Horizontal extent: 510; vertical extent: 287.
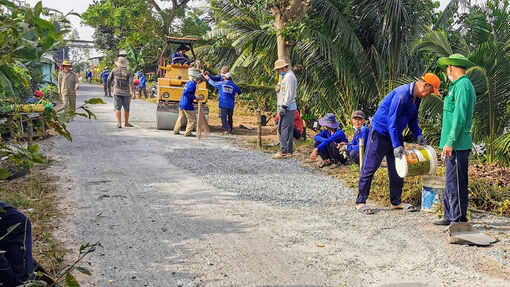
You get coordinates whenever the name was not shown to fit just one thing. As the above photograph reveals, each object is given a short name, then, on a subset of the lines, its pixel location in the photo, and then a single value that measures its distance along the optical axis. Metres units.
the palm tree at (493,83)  8.81
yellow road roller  14.05
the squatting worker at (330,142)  9.52
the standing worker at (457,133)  5.64
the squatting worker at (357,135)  8.35
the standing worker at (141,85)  30.63
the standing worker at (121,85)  14.09
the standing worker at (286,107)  10.15
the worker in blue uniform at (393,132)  6.18
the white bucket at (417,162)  6.29
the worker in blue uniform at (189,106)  13.03
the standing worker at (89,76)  51.14
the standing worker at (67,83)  15.17
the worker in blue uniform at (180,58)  15.82
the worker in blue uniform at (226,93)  13.81
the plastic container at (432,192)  6.53
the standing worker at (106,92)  28.53
